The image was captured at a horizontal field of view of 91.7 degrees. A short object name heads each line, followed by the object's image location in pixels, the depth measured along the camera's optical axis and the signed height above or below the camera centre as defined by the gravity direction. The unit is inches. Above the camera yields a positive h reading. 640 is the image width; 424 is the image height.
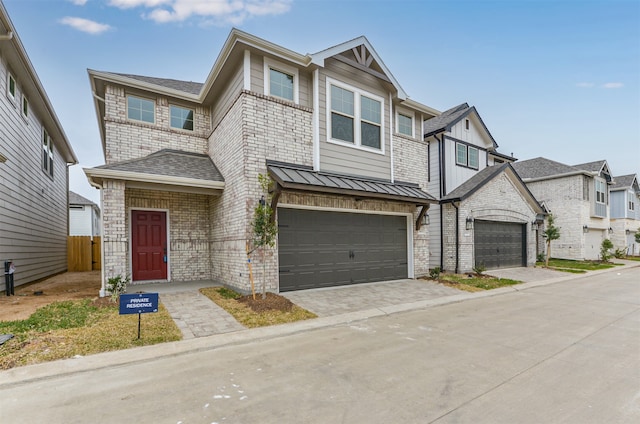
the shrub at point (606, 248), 826.3 -86.0
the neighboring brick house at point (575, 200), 858.8 +48.6
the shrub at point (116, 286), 292.5 -63.1
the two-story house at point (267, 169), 325.1 +59.4
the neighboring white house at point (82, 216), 993.4 +17.7
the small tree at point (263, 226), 292.5 -5.7
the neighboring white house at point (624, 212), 1106.1 +17.5
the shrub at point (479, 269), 502.0 -83.1
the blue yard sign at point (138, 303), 189.9 -51.0
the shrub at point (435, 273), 447.4 -79.4
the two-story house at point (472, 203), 552.1 +28.4
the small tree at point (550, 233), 672.4 -34.1
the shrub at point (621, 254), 930.7 -117.1
